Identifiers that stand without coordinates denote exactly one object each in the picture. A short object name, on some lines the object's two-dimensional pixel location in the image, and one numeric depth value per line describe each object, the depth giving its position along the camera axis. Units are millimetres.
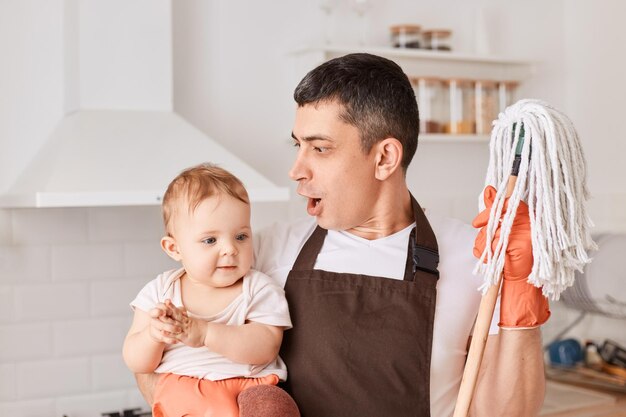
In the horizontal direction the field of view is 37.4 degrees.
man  2023
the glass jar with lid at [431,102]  3836
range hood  2785
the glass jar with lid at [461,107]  3920
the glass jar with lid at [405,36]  3820
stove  3180
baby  1934
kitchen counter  3322
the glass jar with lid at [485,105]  3969
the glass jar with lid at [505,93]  4039
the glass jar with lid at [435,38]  3896
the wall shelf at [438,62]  3582
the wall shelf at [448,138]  3820
